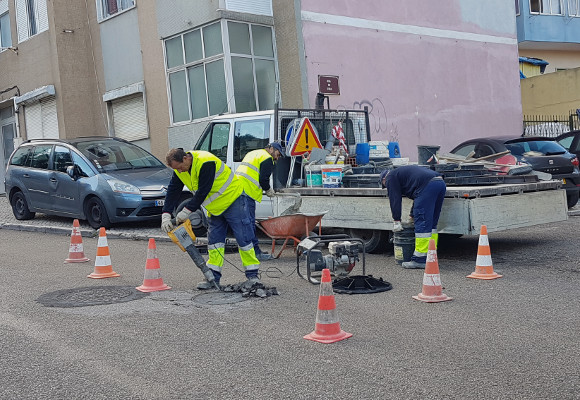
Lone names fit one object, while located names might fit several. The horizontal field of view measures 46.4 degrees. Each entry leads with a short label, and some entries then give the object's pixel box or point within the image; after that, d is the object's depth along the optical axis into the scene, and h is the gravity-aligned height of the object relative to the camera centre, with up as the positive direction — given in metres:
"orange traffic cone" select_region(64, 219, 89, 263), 9.69 -0.97
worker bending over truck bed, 8.27 -0.57
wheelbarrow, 9.03 -0.84
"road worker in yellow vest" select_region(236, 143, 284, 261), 9.49 -0.11
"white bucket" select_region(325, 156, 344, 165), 10.48 -0.01
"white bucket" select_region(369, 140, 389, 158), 11.03 +0.08
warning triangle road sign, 10.29 +0.33
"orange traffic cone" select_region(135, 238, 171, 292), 7.52 -1.12
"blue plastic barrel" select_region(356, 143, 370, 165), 10.98 +0.05
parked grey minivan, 12.66 +0.00
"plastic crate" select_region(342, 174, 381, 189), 9.76 -0.35
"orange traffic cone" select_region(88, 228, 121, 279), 8.48 -1.06
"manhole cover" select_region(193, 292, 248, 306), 6.86 -1.33
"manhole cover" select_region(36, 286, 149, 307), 6.95 -1.24
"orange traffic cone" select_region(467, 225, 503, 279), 7.61 -1.29
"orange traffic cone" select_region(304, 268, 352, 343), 5.34 -1.25
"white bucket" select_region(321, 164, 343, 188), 10.01 -0.24
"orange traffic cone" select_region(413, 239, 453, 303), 6.54 -1.29
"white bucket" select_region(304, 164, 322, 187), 10.30 -0.22
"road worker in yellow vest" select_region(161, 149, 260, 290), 7.11 -0.35
